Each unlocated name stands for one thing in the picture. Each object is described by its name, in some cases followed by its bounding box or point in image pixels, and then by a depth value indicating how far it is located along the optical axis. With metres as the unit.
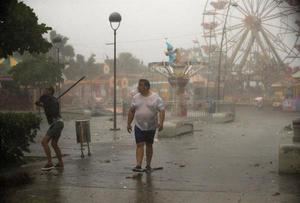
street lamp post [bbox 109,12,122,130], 19.42
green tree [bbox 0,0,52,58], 8.83
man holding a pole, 9.24
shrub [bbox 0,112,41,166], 9.22
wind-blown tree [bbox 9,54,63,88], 32.16
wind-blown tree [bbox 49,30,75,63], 84.72
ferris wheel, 54.16
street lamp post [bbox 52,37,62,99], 27.62
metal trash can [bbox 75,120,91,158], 11.07
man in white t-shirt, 8.92
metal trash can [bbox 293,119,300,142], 8.57
